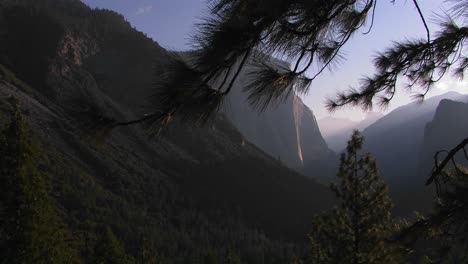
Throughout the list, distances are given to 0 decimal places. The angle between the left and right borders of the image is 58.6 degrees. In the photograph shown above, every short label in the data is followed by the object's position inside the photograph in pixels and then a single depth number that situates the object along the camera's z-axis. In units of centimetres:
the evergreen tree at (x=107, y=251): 1981
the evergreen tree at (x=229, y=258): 2912
